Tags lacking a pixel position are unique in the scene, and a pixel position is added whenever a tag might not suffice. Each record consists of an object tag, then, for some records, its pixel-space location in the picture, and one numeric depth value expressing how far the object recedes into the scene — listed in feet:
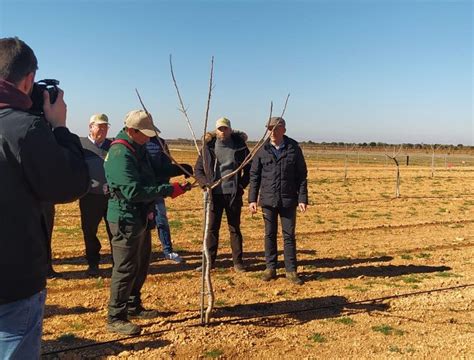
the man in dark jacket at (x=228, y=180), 19.85
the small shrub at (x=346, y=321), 14.94
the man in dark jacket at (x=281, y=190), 18.60
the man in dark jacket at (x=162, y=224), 19.22
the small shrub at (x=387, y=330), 14.20
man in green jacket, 12.57
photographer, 5.88
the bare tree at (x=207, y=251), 13.43
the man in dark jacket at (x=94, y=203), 18.47
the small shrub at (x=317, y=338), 13.60
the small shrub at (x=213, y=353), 12.42
